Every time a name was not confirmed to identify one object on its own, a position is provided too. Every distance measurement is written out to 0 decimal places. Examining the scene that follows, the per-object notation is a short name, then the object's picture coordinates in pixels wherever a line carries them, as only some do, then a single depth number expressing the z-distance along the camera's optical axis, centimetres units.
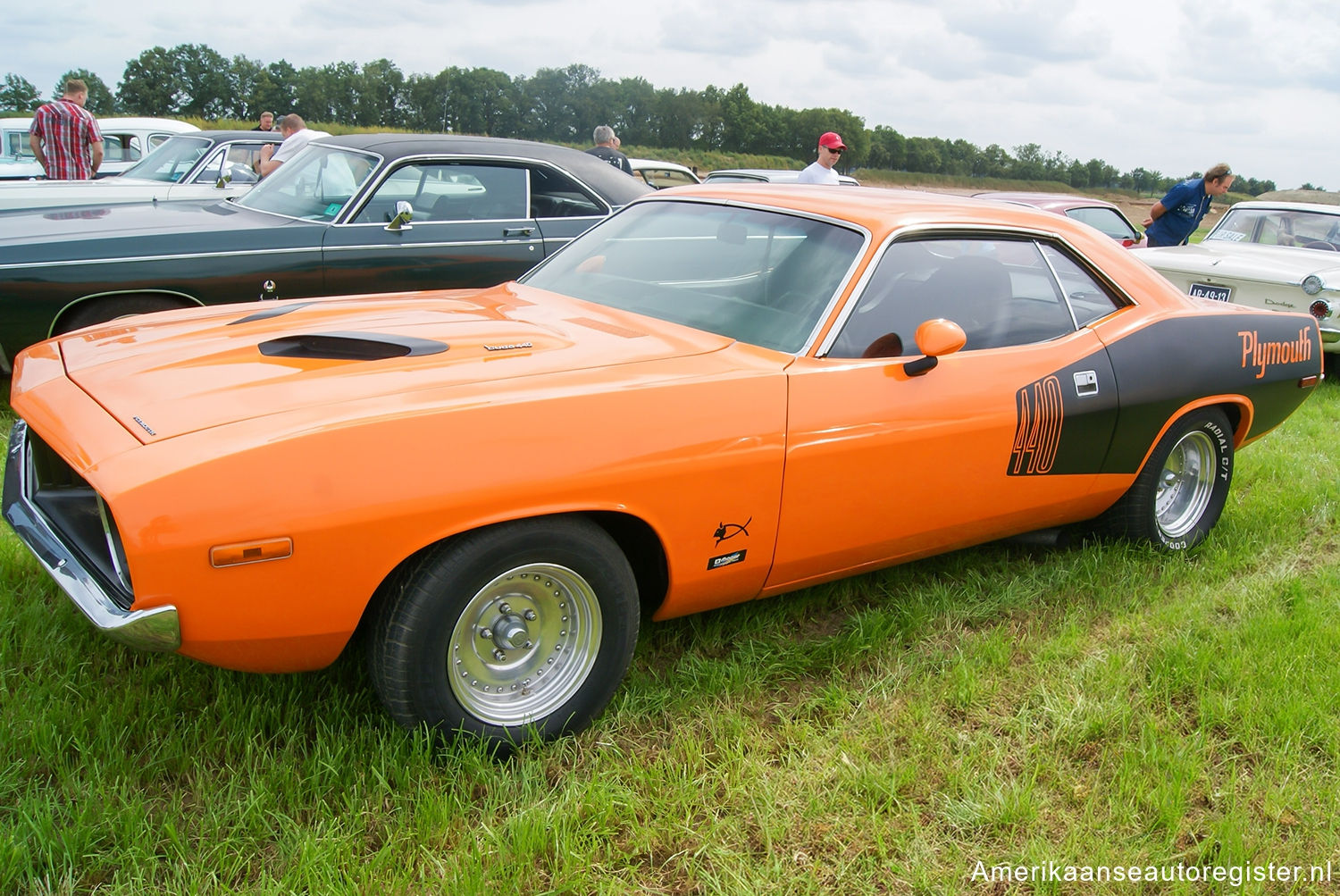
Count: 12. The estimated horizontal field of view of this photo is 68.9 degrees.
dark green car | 453
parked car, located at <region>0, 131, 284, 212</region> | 742
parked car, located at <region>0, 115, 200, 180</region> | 1284
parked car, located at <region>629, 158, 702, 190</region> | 1223
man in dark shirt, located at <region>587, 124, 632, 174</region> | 852
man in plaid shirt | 918
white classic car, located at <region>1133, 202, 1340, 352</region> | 701
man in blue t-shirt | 852
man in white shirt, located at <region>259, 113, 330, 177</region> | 753
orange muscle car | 196
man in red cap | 729
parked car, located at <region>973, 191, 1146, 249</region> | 941
